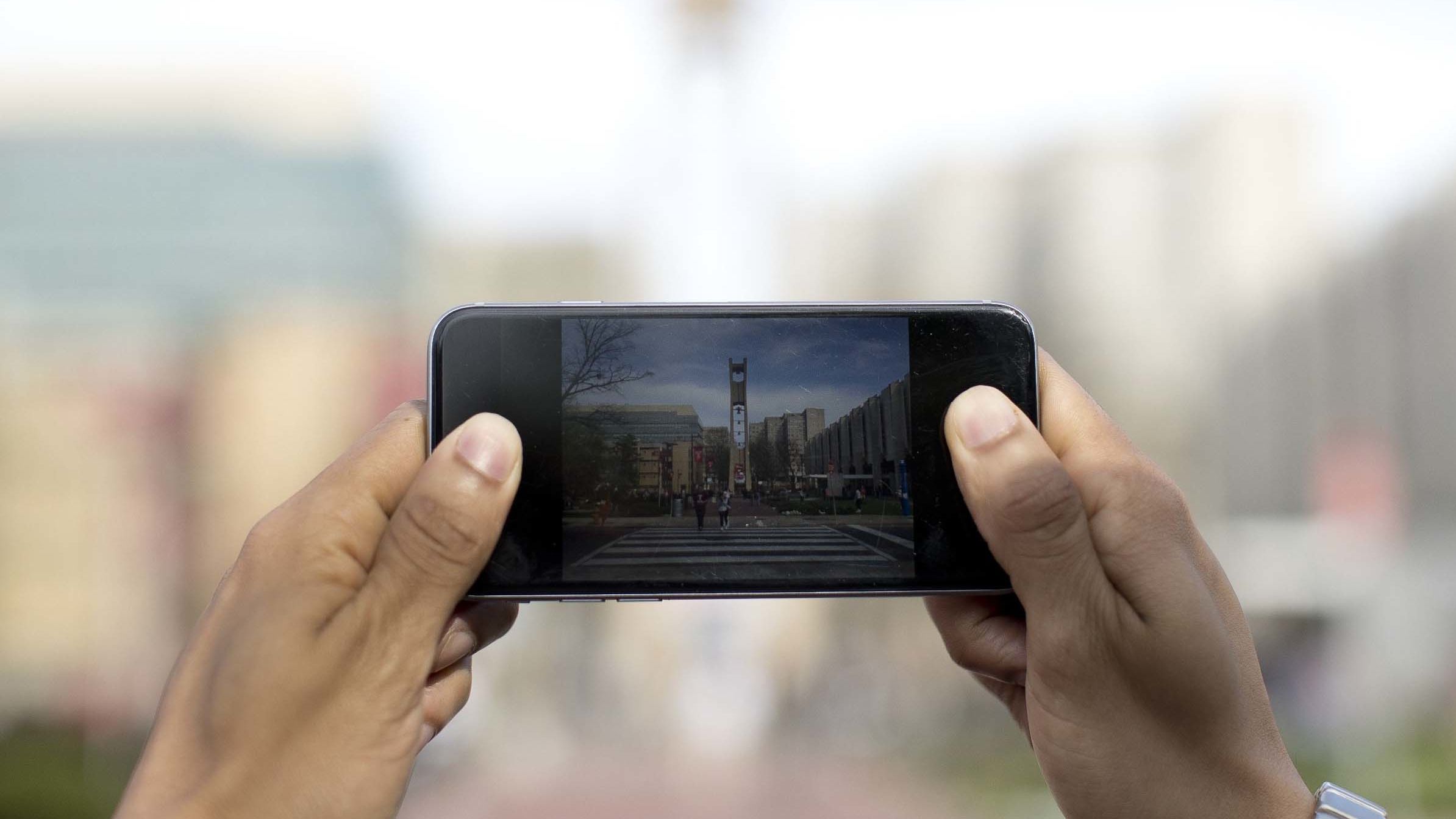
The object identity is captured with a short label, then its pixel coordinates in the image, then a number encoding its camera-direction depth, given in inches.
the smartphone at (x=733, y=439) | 15.2
